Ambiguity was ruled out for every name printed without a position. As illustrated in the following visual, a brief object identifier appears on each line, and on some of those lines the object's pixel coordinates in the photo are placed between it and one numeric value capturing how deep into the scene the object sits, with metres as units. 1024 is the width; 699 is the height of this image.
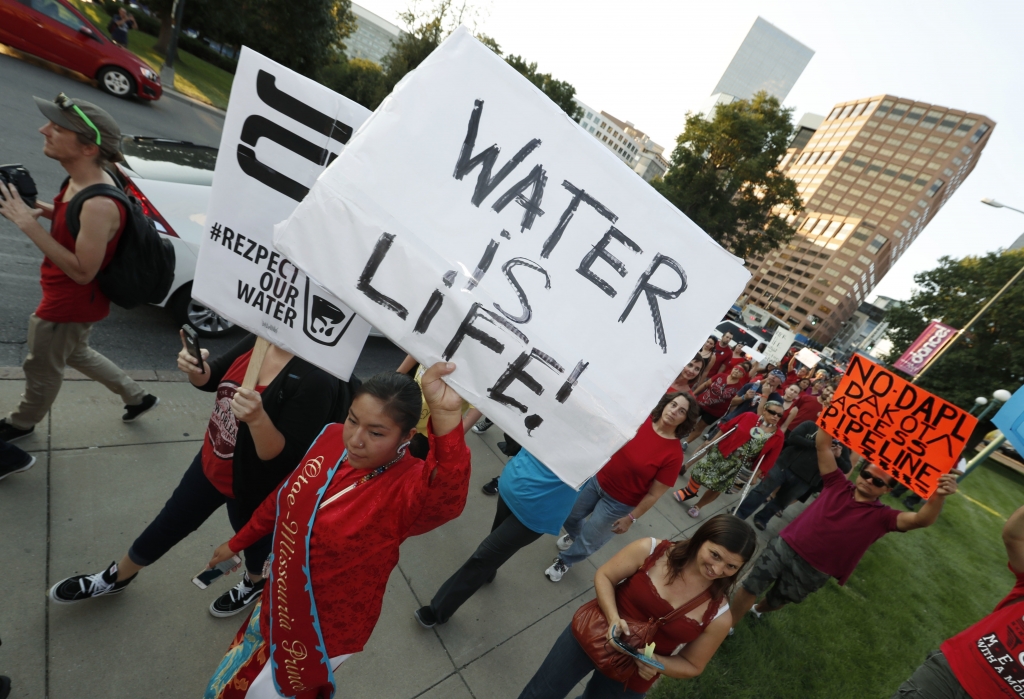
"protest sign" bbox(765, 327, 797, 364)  15.46
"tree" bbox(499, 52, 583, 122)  27.33
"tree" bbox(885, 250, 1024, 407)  21.00
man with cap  2.22
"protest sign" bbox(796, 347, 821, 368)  13.52
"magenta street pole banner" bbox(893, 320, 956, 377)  11.45
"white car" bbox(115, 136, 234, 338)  4.18
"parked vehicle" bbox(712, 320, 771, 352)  22.66
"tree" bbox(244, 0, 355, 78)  22.52
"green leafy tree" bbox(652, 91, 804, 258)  24.89
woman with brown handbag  2.04
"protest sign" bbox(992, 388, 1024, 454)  2.97
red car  9.95
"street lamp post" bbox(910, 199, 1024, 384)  11.05
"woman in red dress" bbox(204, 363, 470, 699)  1.56
